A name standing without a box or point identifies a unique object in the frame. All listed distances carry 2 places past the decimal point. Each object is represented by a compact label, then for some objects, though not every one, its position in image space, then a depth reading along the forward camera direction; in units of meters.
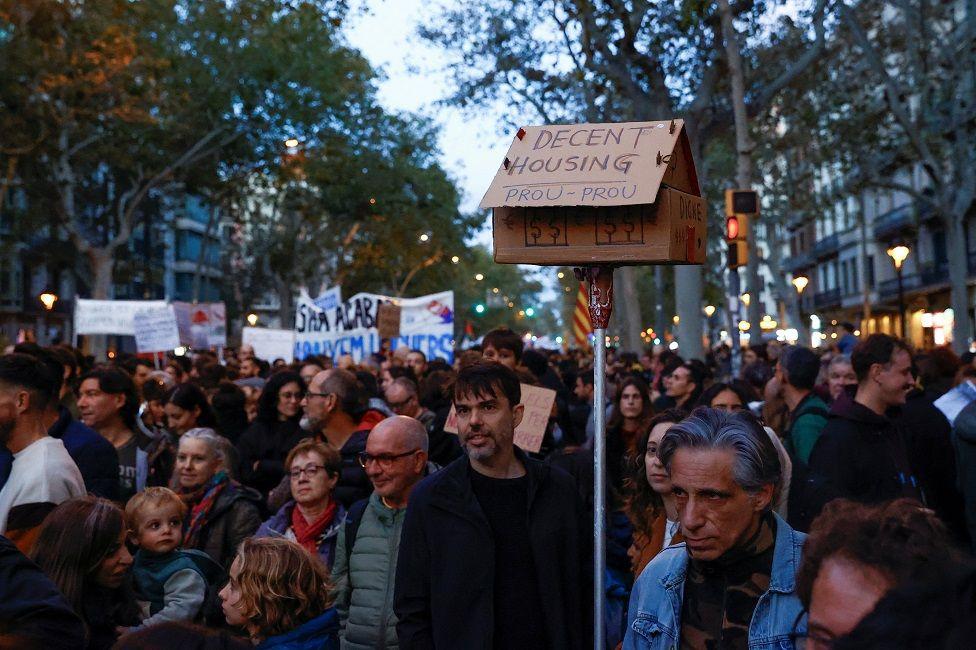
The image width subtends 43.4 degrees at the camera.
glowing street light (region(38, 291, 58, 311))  29.66
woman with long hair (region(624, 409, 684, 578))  4.82
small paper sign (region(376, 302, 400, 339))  18.02
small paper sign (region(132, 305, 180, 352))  18.80
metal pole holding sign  4.08
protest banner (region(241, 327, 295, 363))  20.28
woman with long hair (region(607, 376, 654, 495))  7.86
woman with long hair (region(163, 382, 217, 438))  8.05
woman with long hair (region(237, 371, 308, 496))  8.13
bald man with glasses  4.84
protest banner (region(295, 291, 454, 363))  18.62
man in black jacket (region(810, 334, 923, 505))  5.66
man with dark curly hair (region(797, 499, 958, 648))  1.77
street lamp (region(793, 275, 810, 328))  36.25
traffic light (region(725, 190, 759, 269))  15.32
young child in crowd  4.80
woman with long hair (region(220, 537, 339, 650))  4.06
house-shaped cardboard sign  4.17
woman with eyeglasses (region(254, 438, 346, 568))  5.76
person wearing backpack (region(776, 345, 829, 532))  4.56
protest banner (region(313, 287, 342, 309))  19.39
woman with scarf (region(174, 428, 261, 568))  5.94
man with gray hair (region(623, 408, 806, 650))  3.08
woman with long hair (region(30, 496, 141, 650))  3.96
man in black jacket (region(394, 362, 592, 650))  4.20
